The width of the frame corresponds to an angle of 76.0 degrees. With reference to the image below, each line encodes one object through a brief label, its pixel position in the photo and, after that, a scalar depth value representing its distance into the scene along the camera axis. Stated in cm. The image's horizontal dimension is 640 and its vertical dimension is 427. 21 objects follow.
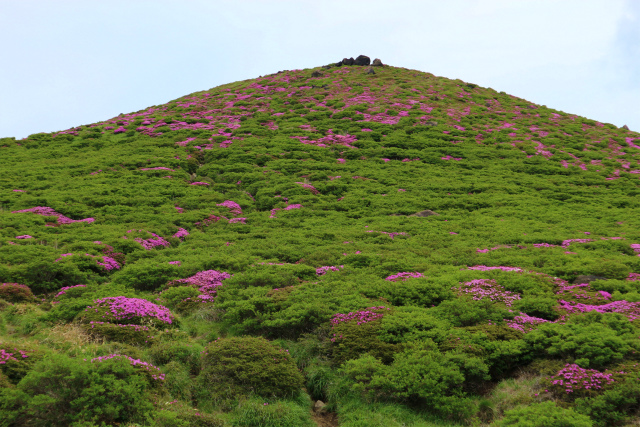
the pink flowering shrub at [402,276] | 1881
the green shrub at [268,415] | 1061
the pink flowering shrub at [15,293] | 1650
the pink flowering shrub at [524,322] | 1403
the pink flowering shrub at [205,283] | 1775
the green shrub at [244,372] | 1168
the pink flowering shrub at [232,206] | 3080
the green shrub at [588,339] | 1155
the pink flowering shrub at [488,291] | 1614
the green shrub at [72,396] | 909
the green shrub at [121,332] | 1366
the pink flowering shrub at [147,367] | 1084
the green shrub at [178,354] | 1291
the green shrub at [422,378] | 1121
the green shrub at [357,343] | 1318
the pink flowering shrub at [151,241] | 2377
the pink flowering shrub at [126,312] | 1477
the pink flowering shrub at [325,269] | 2030
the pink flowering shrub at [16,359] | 1027
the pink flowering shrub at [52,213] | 2631
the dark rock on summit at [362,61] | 7638
